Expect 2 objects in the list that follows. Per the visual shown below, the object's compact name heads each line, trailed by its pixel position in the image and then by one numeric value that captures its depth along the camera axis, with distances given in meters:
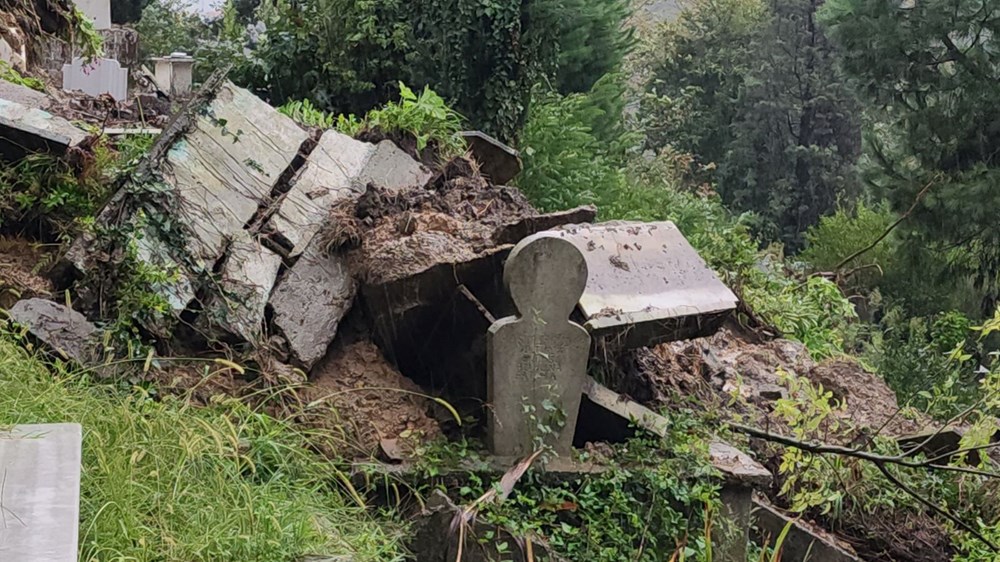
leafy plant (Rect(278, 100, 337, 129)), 6.88
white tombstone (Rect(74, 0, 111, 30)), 16.45
